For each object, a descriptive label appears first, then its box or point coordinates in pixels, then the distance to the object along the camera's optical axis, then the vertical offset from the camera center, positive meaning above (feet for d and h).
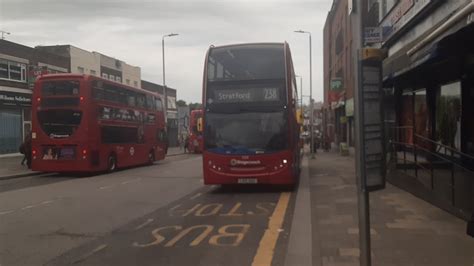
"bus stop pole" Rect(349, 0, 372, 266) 15.80 -0.26
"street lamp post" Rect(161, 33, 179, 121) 155.01 +22.33
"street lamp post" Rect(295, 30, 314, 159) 116.16 +6.61
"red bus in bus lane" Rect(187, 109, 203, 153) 141.87 -2.55
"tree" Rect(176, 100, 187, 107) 364.62 +19.16
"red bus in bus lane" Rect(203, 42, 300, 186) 47.73 +1.05
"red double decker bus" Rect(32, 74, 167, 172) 65.57 +1.13
